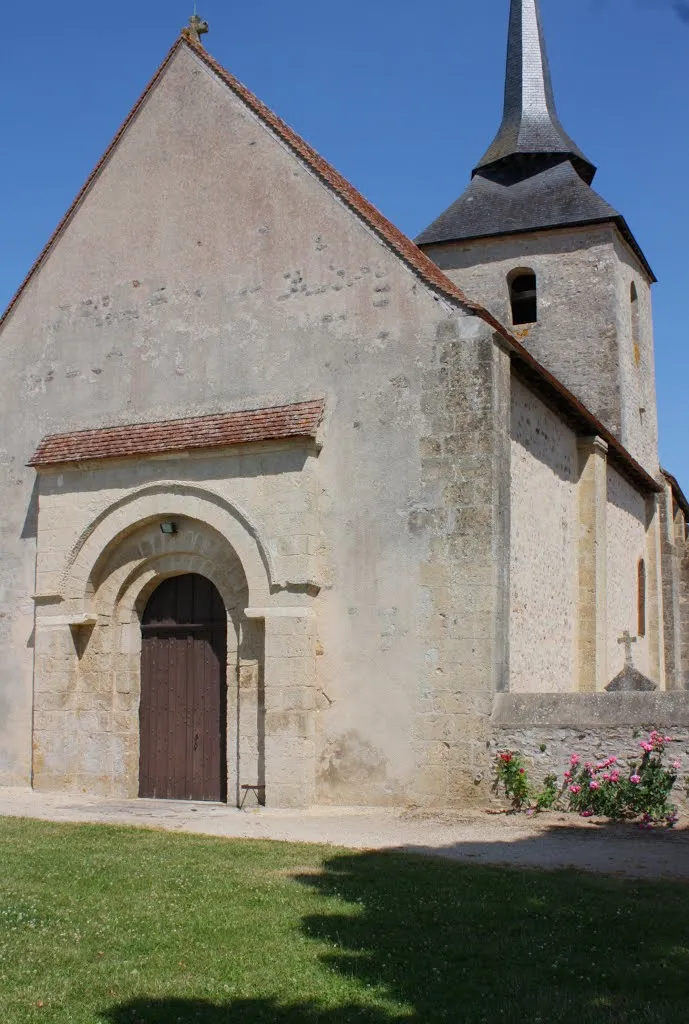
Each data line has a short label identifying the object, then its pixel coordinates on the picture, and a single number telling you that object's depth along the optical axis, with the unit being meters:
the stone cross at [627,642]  15.08
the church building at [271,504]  10.57
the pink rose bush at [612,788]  9.34
